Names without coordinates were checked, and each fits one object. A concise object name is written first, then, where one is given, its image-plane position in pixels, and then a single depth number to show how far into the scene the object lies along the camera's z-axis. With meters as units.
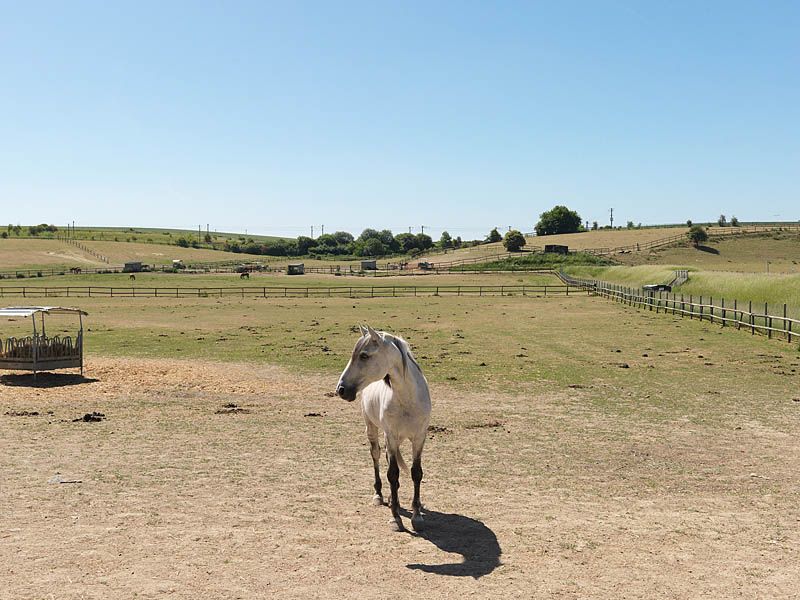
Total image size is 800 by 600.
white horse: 8.88
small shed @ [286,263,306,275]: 120.46
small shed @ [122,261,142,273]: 119.44
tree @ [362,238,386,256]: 183.69
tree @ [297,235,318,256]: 194.38
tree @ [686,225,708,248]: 134.62
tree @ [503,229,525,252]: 150.75
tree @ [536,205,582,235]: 199.00
